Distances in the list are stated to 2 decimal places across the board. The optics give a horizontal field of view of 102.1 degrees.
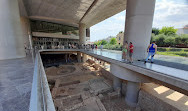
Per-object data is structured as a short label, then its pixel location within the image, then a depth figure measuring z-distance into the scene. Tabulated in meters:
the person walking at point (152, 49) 5.87
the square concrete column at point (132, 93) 7.81
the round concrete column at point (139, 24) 6.87
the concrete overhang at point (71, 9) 12.91
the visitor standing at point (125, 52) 6.82
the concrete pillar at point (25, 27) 18.25
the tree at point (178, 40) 17.24
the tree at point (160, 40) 20.39
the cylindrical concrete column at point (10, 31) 6.70
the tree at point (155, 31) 28.80
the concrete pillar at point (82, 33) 23.08
